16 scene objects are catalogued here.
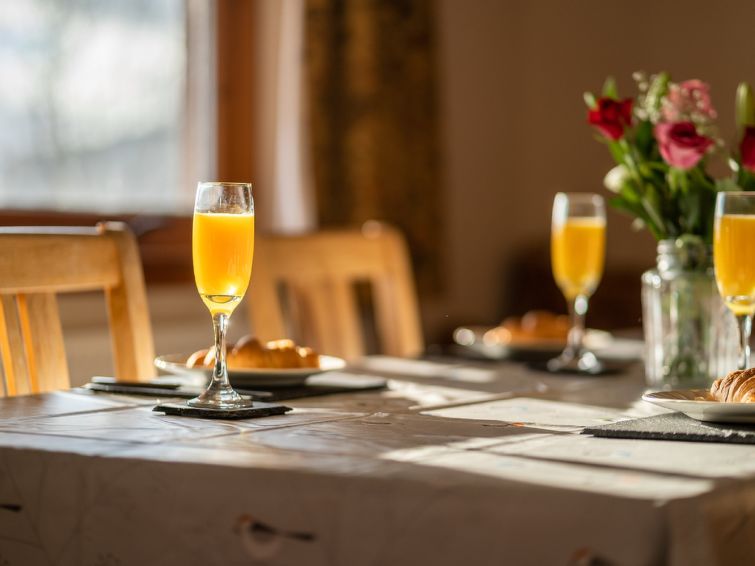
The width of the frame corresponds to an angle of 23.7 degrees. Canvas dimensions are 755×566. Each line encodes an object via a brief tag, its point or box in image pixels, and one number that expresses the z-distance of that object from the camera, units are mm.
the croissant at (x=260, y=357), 1780
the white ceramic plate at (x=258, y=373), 1755
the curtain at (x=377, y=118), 3885
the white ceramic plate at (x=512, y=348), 2138
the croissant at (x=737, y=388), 1525
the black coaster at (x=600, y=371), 1973
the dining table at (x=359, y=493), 1236
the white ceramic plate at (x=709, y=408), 1500
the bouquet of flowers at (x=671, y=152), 1814
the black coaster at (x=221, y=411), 1552
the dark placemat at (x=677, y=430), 1456
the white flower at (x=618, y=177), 1915
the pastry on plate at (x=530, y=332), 2223
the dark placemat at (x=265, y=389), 1700
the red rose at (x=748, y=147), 1800
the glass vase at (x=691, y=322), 1863
